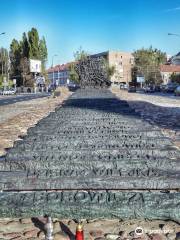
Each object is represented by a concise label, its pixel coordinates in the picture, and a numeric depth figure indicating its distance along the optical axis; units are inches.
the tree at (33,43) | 1681.7
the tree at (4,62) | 1930.4
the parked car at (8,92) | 1488.1
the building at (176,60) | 2637.0
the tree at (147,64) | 1821.5
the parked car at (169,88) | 1353.4
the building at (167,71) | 2356.7
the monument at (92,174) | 81.3
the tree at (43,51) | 1727.4
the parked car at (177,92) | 1002.2
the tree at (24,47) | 1720.7
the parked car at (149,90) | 1427.6
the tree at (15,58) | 1814.8
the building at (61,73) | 3151.0
